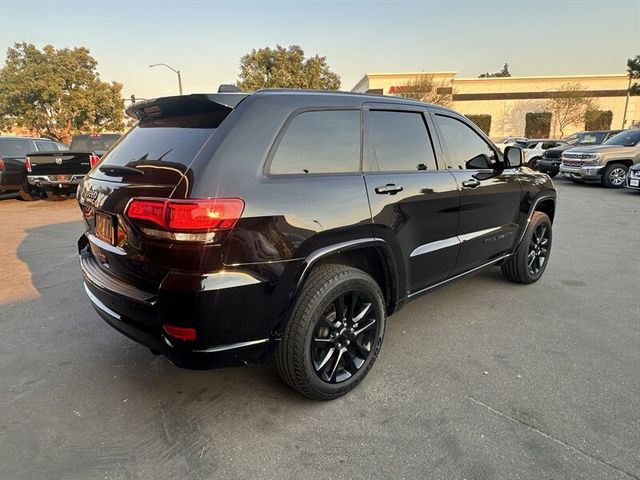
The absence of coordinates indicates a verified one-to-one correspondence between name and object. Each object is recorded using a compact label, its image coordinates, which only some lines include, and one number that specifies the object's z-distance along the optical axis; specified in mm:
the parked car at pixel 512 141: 20789
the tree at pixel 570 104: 38562
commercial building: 41500
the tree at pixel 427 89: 40219
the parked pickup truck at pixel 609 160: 12828
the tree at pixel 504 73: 102788
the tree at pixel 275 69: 31922
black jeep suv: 2002
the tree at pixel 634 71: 27941
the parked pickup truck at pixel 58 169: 9766
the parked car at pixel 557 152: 16734
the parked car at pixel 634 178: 11122
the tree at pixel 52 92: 27219
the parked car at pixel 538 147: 18719
